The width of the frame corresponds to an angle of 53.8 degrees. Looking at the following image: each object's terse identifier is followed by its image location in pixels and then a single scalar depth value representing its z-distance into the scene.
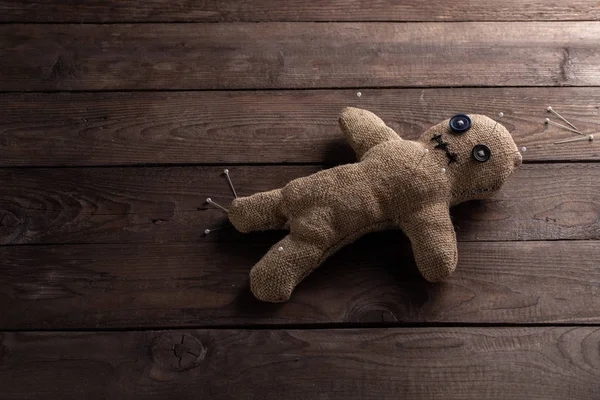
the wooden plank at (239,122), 1.07
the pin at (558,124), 1.08
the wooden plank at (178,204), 0.99
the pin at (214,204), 1.01
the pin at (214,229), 0.99
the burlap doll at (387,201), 0.90
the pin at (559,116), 1.08
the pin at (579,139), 1.06
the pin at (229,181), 1.03
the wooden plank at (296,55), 1.14
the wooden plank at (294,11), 1.20
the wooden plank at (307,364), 0.89
